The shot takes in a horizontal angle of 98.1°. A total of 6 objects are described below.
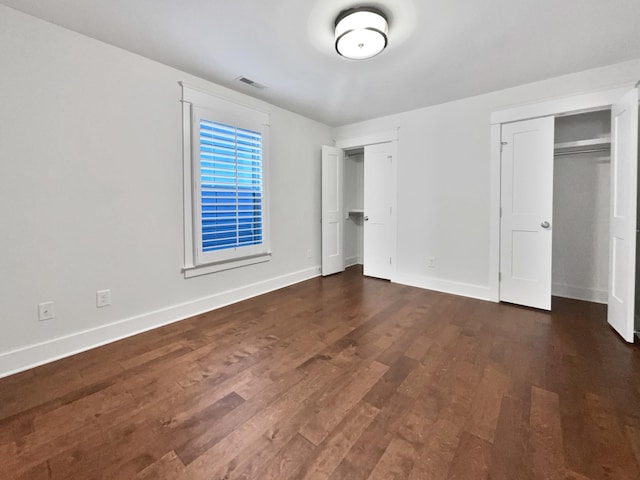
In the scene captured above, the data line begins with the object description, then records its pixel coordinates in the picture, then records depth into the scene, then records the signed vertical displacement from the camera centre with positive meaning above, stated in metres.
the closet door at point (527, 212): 3.04 +0.25
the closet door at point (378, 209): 4.32 +0.40
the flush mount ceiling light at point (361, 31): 1.95 +1.49
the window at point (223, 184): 2.97 +0.58
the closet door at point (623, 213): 2.29 +0.18
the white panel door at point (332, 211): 4.61 +0.39
